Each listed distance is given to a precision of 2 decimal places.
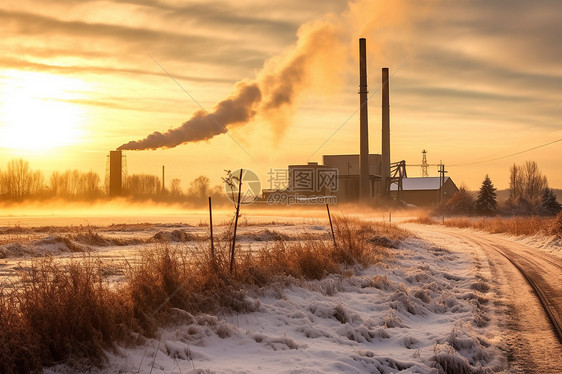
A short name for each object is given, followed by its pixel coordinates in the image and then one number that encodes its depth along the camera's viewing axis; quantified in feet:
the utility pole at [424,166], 368.89
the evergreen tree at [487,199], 239.91
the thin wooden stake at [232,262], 35.78
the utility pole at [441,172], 291.54
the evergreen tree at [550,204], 227.59
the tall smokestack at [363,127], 205.16
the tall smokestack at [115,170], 191.31
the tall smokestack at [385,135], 225.76
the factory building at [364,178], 213.25
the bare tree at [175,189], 384.58
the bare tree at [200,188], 391.65
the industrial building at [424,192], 319.47
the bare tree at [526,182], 344.49
